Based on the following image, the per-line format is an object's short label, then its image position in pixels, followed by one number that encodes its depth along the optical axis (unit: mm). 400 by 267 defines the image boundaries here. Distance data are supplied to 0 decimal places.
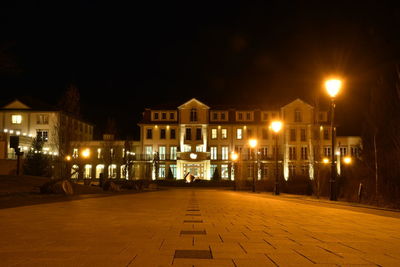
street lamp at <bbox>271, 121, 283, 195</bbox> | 29812
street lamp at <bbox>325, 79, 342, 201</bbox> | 20656
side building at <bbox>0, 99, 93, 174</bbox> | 69625
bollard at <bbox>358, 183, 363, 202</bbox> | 21205
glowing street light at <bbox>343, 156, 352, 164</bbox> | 51850
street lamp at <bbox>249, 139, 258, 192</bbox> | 38766
